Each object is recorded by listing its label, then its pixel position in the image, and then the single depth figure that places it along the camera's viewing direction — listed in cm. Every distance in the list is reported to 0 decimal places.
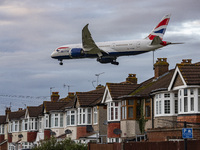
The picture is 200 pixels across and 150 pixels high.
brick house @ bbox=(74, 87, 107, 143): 5147
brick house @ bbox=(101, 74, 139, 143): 4381
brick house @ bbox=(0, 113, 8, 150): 8556
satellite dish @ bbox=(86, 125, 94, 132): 5308
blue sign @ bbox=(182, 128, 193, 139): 2178
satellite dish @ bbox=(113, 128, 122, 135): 4198
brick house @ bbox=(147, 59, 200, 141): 3206
